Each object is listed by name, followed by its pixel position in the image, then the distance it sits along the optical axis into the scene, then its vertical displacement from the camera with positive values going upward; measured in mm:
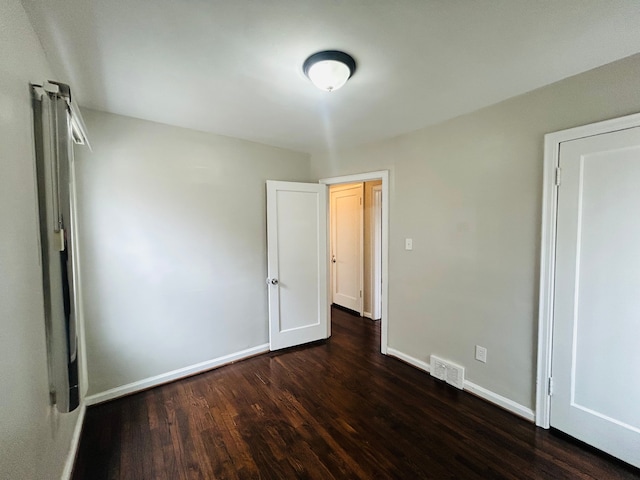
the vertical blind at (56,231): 1231 -1
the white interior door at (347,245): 4379 -253
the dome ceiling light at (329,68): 1485 +920
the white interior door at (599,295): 1594 -414
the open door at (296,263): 3156 -394
